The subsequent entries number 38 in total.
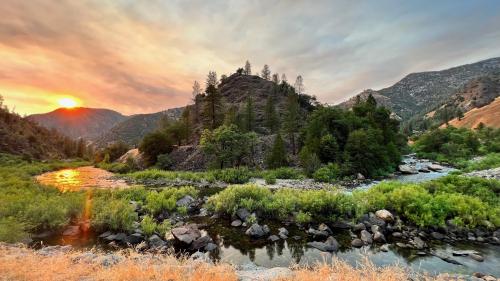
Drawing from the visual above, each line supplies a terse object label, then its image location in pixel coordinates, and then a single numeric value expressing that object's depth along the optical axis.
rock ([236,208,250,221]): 20.42
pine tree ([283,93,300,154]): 64.12
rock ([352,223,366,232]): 17.91
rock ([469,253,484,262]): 13.49
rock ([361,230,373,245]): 16.11
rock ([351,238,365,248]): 15.66
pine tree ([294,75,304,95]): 122.78
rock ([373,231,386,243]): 16.20
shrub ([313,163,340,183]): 40.11
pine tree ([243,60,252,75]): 158.21
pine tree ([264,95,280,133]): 81.62
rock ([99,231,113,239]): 16.25
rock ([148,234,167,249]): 15.03
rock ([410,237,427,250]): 15.25
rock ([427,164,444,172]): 49.44
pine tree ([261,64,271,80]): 154.36
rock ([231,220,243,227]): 19.45
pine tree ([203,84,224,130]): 73.75
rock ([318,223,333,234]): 17.76
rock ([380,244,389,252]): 15.02
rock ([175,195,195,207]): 23.56
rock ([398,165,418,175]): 46.19
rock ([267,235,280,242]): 16.80
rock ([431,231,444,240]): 16.57
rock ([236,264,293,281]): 8.77
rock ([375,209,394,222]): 18.59
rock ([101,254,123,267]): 9.40
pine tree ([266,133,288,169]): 51.50
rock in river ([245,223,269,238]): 17.57
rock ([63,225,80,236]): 16.55
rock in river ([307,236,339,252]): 15.25
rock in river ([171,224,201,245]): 15.30
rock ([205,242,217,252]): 15.26
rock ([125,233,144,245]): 15.66
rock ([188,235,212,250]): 15.20
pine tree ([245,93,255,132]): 78.00
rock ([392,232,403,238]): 16.83
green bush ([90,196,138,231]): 16.91
